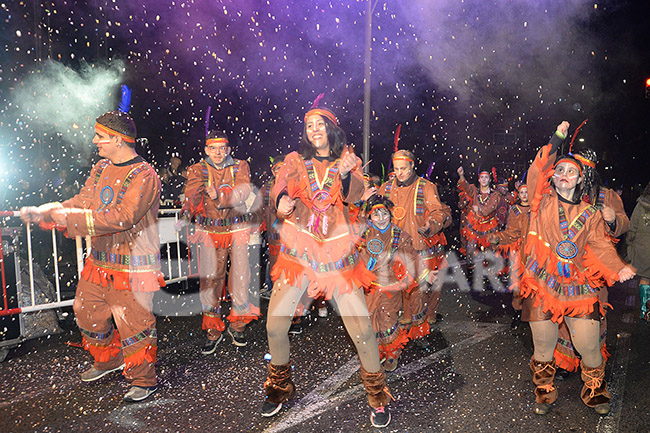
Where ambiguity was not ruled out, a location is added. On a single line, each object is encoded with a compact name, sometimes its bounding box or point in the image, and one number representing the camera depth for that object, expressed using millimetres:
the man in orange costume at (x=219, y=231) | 4441
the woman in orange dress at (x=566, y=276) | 3111
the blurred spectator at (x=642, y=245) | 5516
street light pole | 9669
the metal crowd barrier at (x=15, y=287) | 4305
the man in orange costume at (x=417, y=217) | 4535
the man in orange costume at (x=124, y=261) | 3307
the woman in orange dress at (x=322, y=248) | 2871
